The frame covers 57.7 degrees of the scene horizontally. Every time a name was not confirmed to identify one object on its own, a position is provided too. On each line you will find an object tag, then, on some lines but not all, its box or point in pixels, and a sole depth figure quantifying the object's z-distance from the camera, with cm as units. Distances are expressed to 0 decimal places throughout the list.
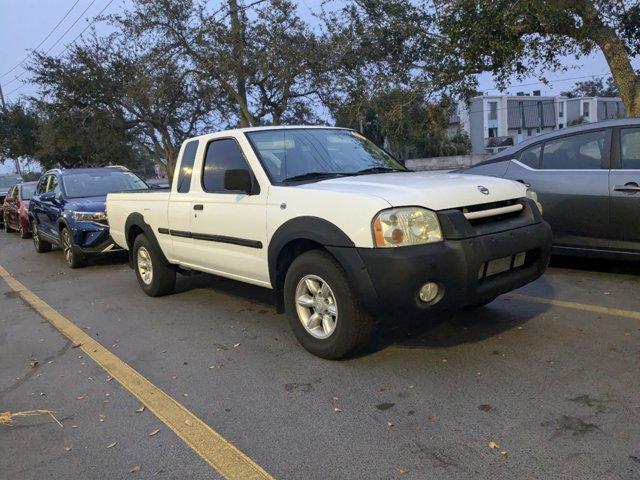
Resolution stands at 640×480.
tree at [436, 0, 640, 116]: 1130
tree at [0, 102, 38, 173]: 3769
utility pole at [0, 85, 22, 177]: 3875
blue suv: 929
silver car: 586
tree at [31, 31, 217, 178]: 2280
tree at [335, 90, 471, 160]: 1559
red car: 1480
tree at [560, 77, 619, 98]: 8819
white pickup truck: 377
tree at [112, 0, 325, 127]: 1744
